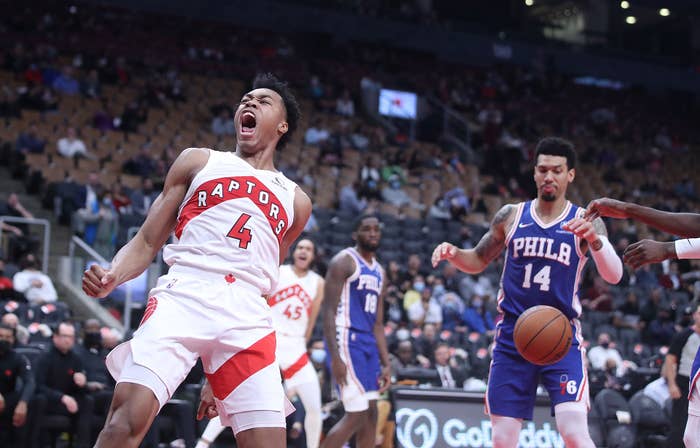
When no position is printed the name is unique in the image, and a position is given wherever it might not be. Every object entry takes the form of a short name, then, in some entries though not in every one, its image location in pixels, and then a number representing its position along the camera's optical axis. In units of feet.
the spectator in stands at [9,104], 58.29
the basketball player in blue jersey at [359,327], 25.94
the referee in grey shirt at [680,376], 28.27
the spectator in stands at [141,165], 55.93
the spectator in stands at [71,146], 56.20
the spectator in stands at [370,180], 63.62
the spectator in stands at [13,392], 29.01
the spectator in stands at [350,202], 61.72
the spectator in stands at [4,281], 39.81
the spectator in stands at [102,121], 61.67
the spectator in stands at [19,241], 44.04
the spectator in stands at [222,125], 66.64
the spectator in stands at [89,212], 46.42
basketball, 18.48
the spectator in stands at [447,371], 39.99
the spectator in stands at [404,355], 40.96
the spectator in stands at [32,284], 40.75
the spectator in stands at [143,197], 50.78
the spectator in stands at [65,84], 64.31
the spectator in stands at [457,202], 65.31
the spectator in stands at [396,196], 65.62
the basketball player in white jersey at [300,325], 28.09
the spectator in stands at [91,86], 64.95
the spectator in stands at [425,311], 49.65
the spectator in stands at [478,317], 51.57
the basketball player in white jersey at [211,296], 13.08
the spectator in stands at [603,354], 47.72
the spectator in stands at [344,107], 78.59
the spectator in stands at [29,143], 55.42
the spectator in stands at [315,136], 70.44
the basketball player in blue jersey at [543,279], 18.99
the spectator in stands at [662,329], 55.01
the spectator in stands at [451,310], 51.41
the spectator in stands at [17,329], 31.22
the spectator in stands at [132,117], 62.90
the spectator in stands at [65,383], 29.76
